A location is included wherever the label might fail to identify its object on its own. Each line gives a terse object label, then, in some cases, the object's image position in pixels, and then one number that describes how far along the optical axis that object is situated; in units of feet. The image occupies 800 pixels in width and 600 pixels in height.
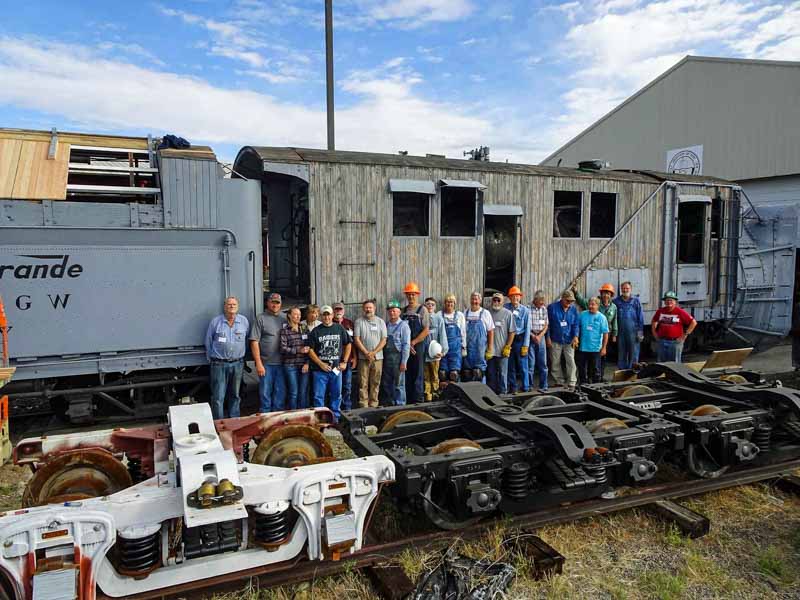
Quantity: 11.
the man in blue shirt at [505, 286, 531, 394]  28.86
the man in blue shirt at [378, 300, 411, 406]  26.07
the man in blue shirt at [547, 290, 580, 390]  29.84
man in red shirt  29.53
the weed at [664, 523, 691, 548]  14.69
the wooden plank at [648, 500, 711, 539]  14.96
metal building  61.41
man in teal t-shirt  29.48
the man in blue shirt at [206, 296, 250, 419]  23.94
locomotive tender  22.49
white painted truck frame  10.25
